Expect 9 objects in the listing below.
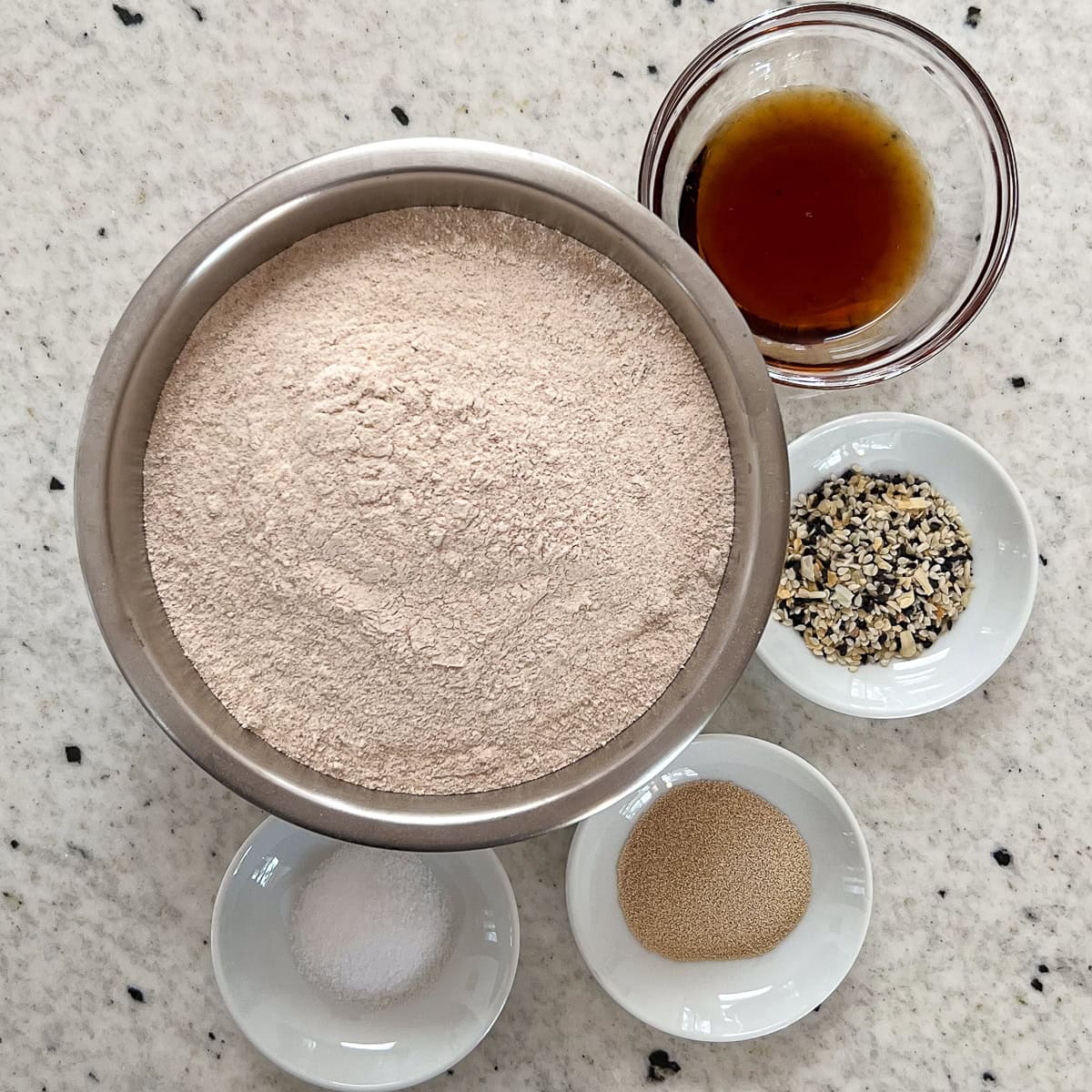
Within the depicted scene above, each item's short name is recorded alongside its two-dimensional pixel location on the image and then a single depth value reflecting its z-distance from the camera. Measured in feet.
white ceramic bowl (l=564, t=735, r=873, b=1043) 1.30
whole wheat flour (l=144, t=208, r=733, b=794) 0.99
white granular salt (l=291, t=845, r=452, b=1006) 1.29
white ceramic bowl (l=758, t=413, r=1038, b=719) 1.28
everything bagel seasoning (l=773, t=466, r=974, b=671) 1.29
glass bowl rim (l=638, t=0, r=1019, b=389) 1.18
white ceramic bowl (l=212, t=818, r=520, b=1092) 1.28
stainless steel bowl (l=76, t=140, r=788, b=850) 1.00
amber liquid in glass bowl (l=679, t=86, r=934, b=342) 1.20
